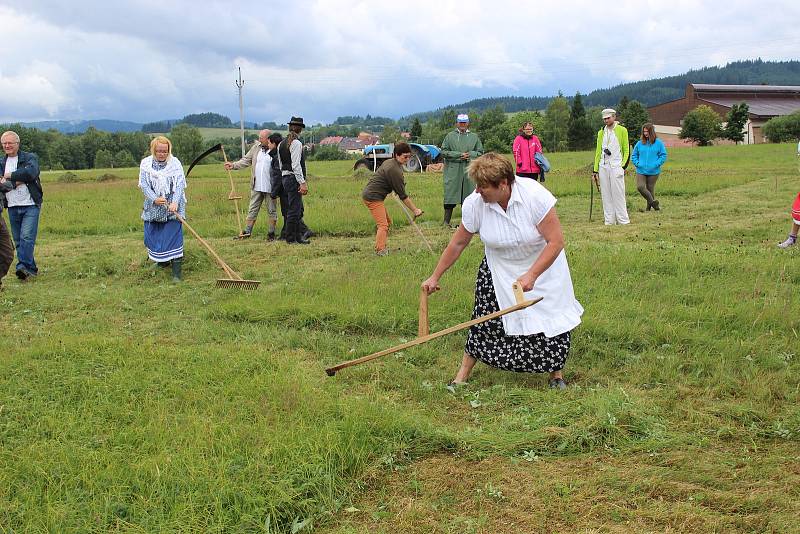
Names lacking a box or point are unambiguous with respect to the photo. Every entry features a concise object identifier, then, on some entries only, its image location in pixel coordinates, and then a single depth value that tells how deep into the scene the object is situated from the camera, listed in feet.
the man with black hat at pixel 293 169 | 34.91
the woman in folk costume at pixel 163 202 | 27.48
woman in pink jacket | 38.45
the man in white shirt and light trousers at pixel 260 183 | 37.11
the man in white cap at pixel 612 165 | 37.63
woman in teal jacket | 41.22
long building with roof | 243.79
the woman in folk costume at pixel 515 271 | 14.15
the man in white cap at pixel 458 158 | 38.68
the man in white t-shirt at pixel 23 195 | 28.84
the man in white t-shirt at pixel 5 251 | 26.78
